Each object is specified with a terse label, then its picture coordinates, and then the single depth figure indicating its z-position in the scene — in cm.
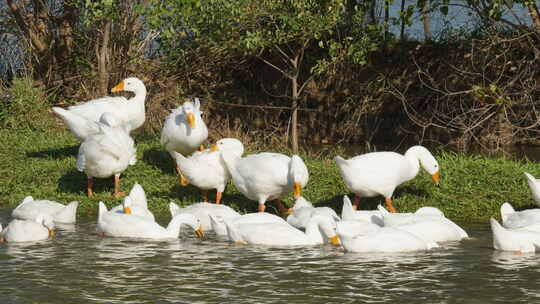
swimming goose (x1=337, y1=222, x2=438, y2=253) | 1524
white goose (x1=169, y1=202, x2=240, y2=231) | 1864
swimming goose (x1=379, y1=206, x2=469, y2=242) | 1623
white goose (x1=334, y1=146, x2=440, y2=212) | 1922
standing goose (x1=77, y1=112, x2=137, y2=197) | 2177
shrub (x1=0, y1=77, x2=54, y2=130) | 3181
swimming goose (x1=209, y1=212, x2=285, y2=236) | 1712
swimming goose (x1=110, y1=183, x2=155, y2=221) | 1831
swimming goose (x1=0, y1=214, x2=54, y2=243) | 1659
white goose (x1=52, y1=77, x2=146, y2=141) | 2427
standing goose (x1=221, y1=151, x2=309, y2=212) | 1937
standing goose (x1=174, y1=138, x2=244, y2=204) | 2091
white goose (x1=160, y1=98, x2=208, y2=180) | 2302
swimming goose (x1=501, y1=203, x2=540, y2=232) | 1622
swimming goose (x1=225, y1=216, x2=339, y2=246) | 1627
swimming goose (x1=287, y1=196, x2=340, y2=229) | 1795
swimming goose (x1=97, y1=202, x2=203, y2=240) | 1711
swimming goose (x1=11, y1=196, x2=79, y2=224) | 1902
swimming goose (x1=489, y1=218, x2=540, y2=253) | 1509
